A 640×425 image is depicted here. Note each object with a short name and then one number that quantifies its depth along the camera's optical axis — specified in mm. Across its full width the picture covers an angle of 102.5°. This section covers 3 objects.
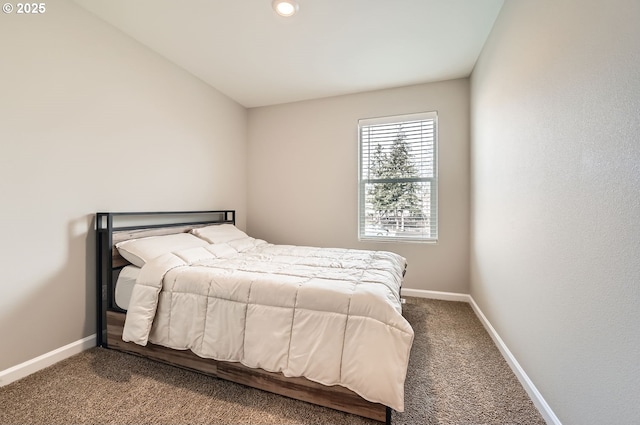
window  3152
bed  1296
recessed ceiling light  1854
